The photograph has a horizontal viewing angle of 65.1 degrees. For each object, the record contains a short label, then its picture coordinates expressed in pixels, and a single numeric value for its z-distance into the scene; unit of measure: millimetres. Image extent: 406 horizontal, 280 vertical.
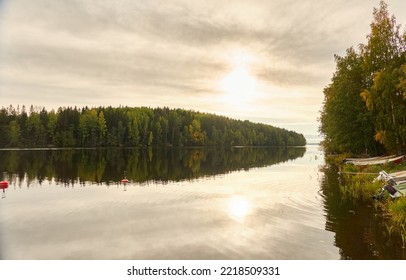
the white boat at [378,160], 28908
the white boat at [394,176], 19469
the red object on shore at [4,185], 28112
